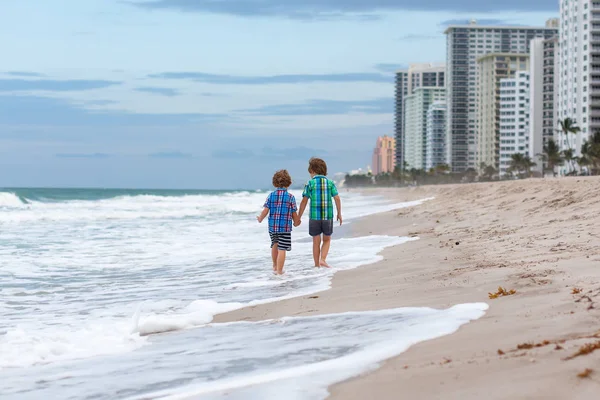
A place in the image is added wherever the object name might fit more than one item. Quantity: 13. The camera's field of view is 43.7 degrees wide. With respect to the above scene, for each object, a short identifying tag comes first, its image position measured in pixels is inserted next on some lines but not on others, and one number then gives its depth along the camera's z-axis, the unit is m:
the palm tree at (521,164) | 134.50
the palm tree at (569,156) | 112.16
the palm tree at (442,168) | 182.75
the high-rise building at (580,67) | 111.75
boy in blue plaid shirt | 9.94
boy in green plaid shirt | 10.27
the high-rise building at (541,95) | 145.88
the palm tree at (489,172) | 155.25
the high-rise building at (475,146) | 196.45
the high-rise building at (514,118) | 160.25
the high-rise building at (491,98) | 175.32
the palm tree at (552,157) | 117.06
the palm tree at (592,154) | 99.26
